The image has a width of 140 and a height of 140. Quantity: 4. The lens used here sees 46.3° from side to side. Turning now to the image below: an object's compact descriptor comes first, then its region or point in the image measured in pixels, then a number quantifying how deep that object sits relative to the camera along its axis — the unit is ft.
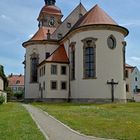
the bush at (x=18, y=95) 155.31
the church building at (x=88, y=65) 79.16
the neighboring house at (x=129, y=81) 99.35
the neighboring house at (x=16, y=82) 206.56
